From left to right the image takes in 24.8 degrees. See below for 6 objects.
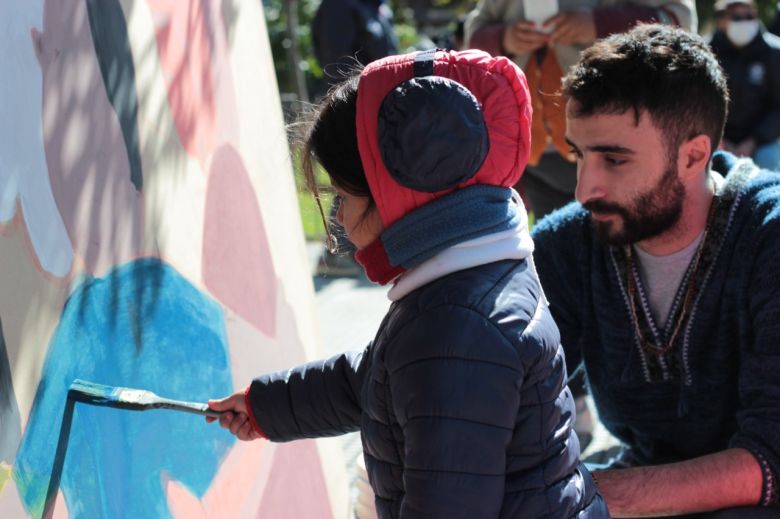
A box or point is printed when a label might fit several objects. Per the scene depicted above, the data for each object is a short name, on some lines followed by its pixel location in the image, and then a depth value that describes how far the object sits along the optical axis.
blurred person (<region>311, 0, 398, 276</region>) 8.39
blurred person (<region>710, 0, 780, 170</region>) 8.34
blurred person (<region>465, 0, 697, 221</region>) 5.16
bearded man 2.95
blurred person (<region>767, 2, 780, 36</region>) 11.30
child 2.12
